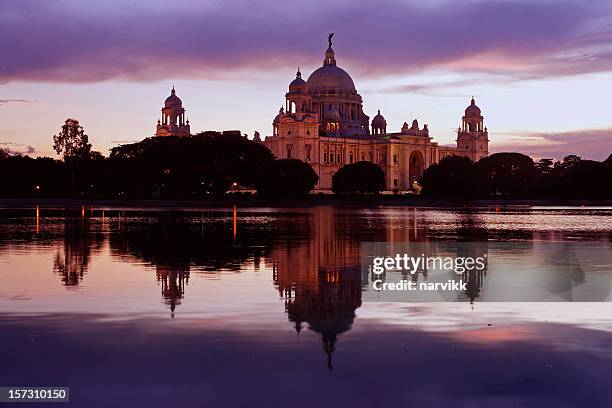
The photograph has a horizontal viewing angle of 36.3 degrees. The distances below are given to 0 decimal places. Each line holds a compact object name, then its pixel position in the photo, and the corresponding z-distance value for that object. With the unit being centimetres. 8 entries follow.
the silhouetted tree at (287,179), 12381
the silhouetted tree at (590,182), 13625
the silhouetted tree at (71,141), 14050
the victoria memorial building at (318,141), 18438
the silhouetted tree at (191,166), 11488
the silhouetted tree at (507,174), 14325
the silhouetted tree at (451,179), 13150
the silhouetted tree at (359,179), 14812
